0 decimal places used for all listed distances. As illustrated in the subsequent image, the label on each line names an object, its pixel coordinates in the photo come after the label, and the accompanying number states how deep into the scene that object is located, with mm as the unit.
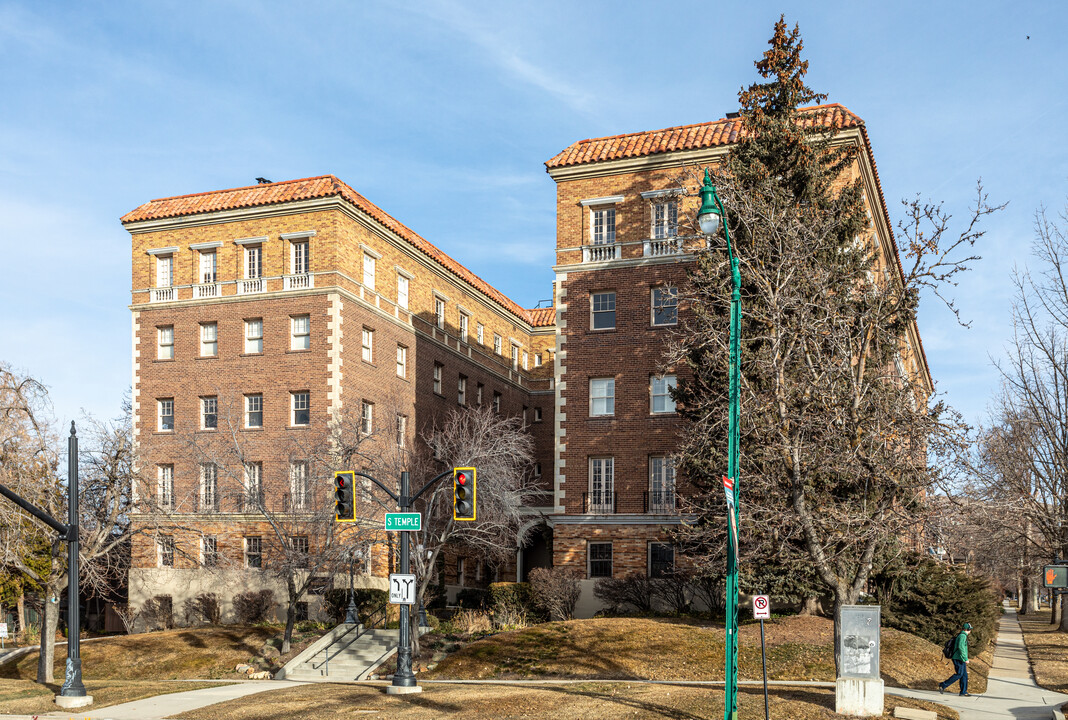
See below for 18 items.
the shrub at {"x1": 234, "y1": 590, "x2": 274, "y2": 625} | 42969
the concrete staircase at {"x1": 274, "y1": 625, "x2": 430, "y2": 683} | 33344
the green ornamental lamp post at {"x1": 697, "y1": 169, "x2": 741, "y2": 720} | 17156
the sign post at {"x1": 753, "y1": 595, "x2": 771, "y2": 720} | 19625
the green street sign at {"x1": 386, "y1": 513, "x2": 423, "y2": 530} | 25812
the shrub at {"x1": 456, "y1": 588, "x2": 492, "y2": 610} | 46125
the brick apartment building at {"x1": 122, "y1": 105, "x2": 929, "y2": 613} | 42000
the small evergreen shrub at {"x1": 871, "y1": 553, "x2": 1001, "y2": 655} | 30922
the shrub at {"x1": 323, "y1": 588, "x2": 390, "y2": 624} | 40469
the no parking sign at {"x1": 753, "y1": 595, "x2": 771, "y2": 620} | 19642
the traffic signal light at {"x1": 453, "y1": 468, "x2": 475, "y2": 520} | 24672
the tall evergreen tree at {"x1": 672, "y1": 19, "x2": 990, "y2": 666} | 24219
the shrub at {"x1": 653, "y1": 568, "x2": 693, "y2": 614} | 37656
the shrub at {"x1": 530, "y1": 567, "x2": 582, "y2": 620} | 38312
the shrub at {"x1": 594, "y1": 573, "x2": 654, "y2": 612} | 38406
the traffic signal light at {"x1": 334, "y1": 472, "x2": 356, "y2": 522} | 24906
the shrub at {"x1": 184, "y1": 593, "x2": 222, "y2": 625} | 43656
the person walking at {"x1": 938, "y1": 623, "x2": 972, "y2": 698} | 24875
